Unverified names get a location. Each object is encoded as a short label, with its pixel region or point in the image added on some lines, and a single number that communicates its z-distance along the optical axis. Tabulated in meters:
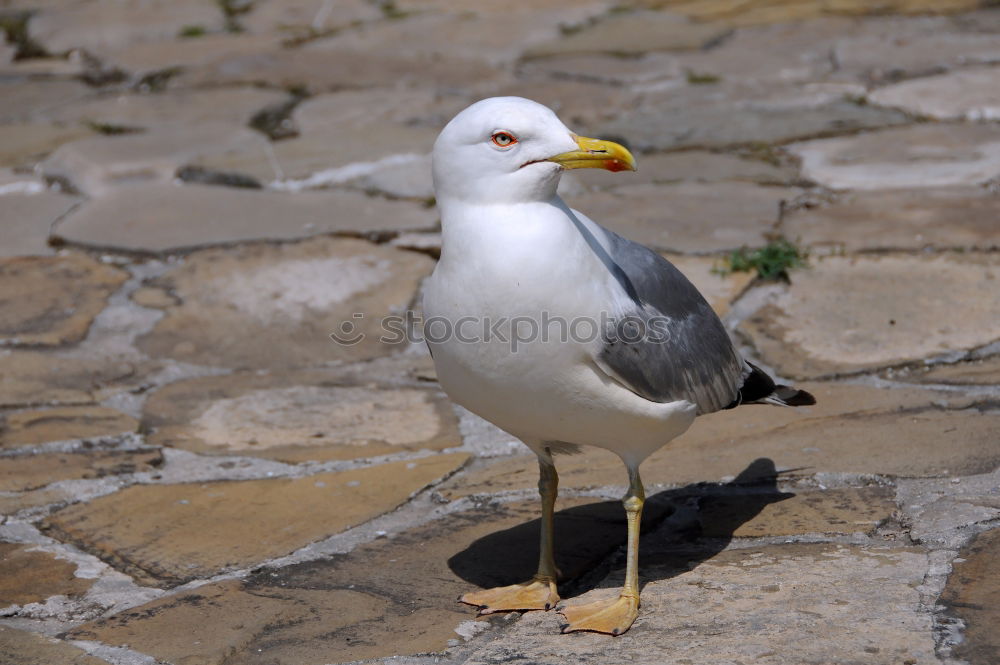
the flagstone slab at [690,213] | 10.53
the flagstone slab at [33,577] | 6.12
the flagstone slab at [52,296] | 9.61
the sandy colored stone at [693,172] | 12.02
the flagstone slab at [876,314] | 8.63
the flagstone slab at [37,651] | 5.43
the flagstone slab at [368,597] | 5.57
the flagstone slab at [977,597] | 4.89
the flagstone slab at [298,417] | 8.00
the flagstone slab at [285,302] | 9.45
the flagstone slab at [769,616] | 5.06
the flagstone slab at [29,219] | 11.08
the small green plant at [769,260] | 9.83
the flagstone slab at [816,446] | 6.99
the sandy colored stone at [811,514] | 6.34
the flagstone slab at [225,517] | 6.54
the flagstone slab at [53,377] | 8.64
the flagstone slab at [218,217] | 11.10
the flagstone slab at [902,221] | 10.23
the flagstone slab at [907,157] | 11.65
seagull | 5.45
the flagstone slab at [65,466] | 7.43
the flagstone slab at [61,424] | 8.05
